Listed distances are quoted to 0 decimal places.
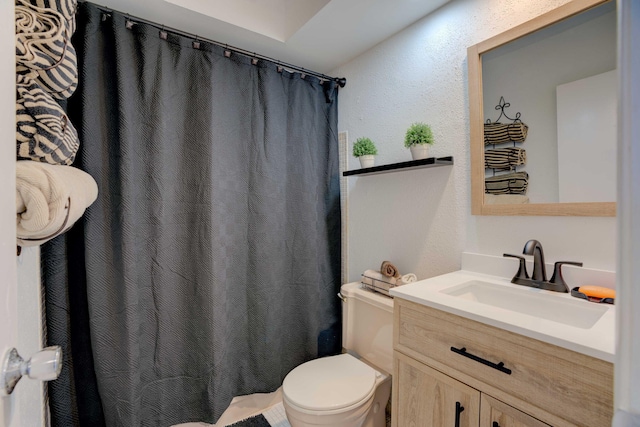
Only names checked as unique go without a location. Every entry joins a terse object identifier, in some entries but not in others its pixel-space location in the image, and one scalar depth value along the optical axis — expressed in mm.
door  402
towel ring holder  751
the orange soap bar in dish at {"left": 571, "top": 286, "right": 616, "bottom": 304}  926
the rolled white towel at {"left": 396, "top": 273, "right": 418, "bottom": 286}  1508
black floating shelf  1368
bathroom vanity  699
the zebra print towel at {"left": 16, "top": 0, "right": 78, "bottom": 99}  713
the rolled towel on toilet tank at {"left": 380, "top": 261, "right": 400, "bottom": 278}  1560
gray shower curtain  1320
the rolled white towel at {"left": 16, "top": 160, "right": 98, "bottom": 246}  638
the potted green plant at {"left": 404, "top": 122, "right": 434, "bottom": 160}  1439
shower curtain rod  1457
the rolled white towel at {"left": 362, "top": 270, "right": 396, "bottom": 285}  1537
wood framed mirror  1016
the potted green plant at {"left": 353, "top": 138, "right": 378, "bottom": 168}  1737
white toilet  1219
